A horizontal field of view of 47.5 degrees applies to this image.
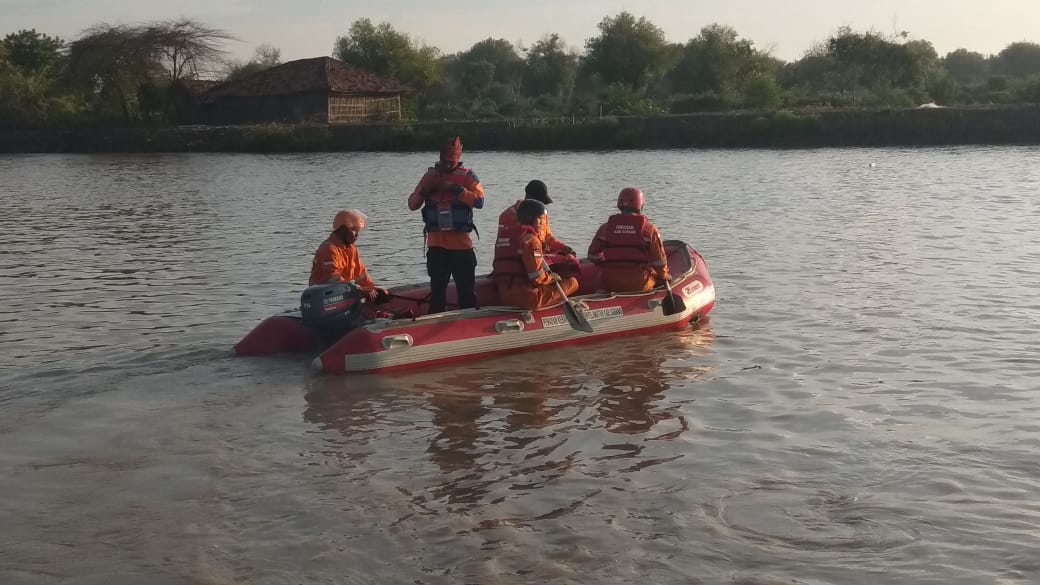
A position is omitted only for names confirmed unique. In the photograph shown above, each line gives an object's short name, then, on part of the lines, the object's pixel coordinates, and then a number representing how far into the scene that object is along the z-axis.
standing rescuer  8.78
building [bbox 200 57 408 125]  48.81
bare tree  55.03
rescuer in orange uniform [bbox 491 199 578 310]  8.77
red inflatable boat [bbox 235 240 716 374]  8.39
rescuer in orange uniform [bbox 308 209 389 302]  8.70
